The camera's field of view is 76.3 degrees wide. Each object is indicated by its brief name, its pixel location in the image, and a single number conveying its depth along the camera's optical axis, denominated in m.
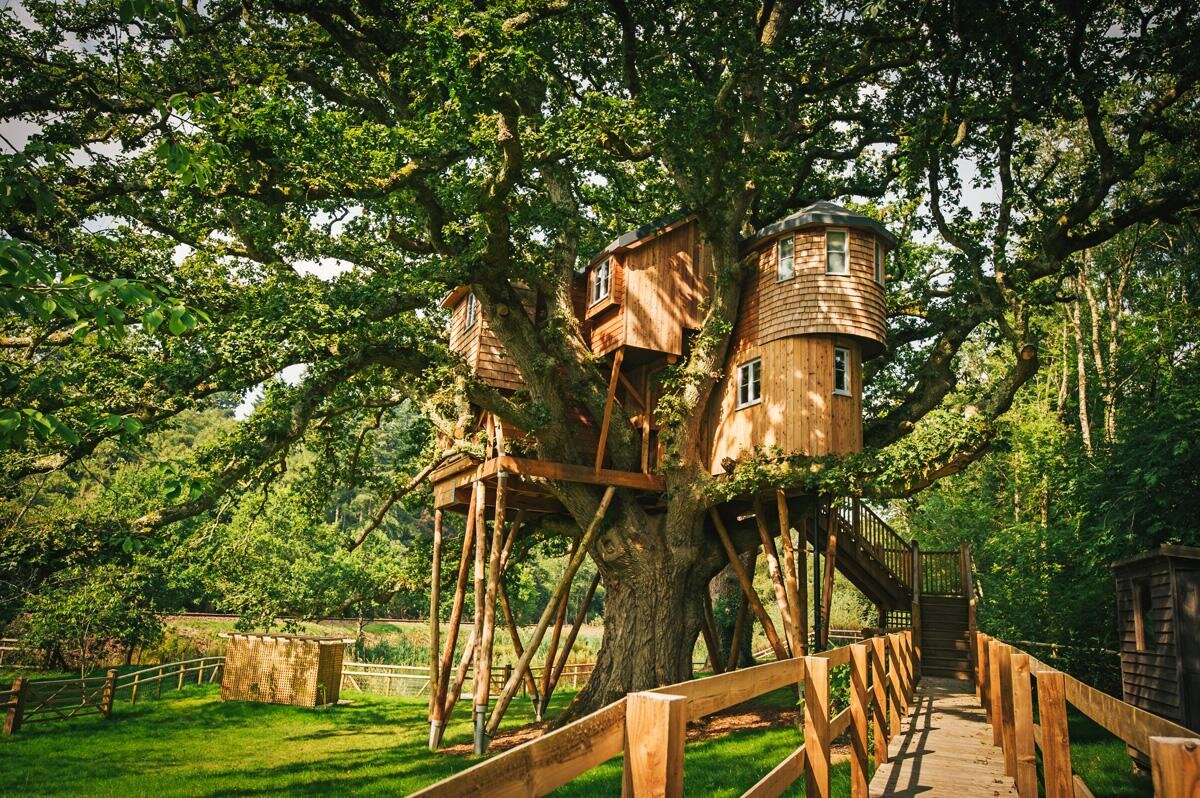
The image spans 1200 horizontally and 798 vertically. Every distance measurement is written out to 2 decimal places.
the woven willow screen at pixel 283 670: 22.69
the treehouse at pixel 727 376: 14.95
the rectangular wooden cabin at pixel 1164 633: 9.37
